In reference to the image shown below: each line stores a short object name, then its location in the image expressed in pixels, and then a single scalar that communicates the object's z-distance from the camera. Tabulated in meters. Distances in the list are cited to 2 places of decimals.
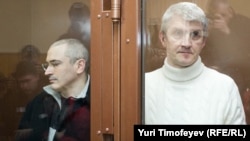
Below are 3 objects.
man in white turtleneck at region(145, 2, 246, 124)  2.09
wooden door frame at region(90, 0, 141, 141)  2.14
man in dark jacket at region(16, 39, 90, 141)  2.24
